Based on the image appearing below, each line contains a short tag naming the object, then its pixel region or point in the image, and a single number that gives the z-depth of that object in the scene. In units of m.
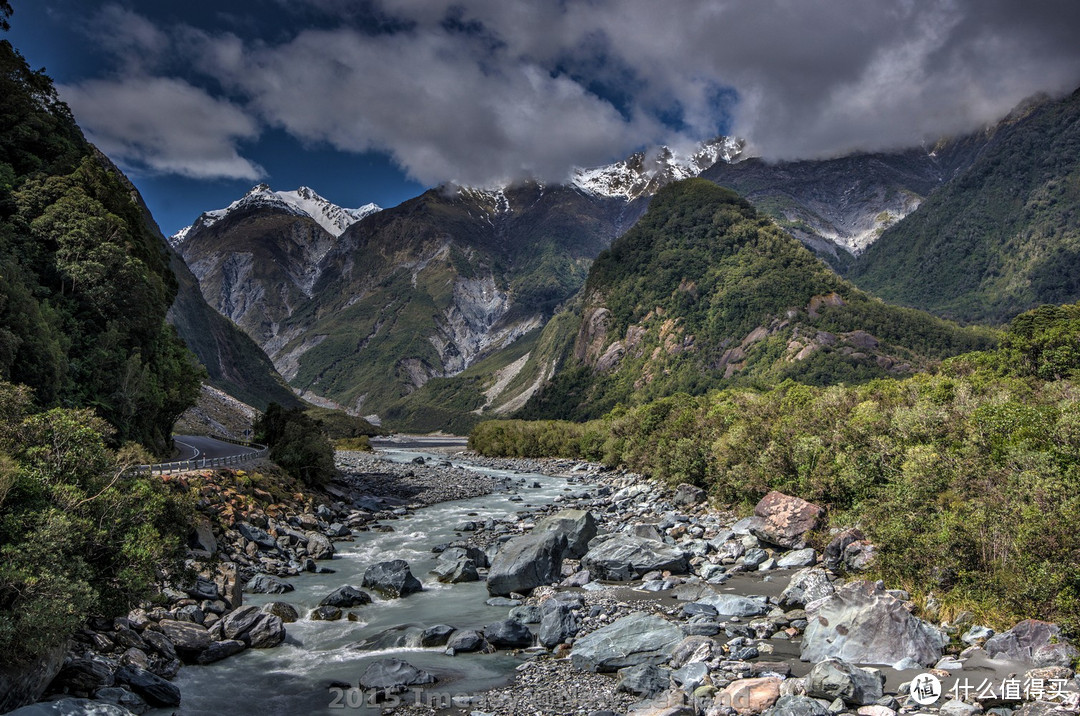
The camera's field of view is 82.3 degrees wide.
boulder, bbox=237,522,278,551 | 36.78
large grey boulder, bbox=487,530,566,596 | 31.03
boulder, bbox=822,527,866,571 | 30.97
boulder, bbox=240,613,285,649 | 23.20
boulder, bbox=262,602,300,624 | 25.66
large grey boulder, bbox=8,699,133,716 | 14.07
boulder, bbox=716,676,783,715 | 16.55
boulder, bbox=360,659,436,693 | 19.42
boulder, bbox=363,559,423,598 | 31.00
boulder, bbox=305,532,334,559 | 38.28
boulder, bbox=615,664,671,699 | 18.56
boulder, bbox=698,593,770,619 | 25.11
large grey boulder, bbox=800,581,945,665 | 19.27
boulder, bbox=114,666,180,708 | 18.02
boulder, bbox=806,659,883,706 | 16.52
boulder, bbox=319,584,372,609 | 28.45
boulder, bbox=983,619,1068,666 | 17.98
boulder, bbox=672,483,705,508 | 53.25
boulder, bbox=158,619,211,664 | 21.48
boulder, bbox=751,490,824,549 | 35.50
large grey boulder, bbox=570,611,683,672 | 20.69
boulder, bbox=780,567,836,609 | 25.98
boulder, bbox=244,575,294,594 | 29.89
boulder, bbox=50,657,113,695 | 16.81
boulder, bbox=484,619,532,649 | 23.28
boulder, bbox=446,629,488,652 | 22.81
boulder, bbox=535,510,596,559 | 36.22
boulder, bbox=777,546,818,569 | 32.12
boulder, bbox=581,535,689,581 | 32.59
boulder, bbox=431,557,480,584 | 33.69
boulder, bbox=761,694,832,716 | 15.71
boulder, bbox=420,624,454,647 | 23.50
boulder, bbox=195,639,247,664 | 21.51
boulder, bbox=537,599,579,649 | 23.20
